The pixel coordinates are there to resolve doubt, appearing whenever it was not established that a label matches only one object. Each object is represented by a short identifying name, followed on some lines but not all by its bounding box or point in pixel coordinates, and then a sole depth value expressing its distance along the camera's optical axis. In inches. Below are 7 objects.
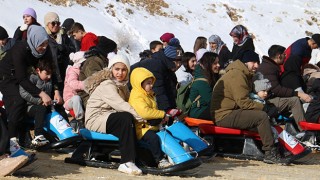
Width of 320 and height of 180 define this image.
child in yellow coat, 579.8
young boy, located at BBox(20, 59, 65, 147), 668.6
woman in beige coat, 567.2
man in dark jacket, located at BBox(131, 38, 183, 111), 717.3
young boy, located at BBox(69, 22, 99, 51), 822.5
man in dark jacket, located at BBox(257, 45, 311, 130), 823.7
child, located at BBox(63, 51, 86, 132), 739.4
